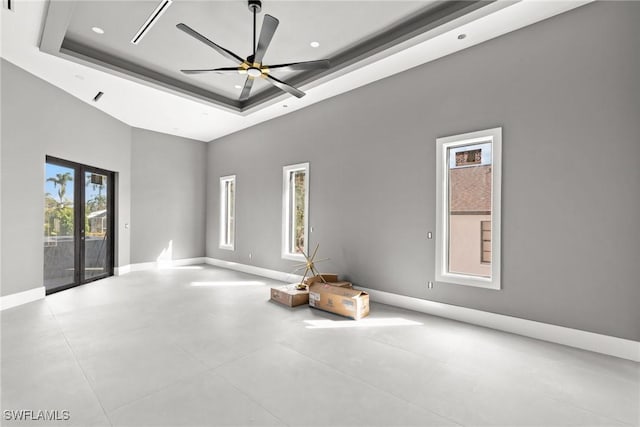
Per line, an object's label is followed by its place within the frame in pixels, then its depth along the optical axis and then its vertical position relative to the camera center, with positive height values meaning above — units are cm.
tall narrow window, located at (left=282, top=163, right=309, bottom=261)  649 +1
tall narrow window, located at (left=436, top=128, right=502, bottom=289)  381 +6
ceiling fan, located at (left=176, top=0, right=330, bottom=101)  321 +176
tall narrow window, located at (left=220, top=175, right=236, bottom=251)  838 -3
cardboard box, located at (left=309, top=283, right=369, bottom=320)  419 -127
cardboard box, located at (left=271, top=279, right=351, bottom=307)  473 -132
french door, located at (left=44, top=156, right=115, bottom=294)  539 -29
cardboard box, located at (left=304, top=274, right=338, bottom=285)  517 -114
